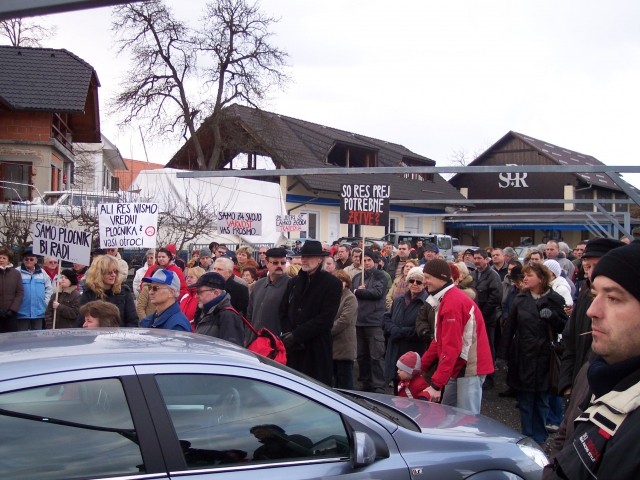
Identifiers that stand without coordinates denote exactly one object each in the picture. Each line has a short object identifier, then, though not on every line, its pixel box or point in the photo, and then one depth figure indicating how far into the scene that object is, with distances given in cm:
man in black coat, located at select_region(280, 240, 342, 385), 630
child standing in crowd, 563
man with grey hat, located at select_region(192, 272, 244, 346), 550
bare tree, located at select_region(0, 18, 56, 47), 3966
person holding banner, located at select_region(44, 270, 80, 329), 808
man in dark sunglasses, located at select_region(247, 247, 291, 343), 707
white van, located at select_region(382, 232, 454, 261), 2797
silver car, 275
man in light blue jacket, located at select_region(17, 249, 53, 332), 941
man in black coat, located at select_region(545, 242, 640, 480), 184
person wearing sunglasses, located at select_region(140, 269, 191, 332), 530
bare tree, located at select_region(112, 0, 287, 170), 3469
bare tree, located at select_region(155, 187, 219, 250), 1656
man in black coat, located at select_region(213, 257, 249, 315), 830
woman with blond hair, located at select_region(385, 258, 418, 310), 926
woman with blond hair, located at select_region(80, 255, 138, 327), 690
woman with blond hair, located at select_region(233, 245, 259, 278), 1125
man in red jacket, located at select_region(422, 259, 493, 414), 548
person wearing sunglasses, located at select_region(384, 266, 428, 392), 751
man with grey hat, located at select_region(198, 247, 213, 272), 1225
